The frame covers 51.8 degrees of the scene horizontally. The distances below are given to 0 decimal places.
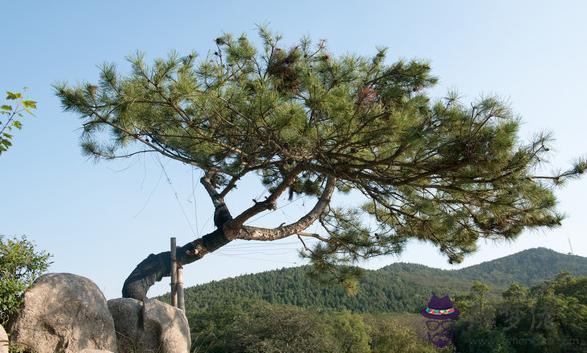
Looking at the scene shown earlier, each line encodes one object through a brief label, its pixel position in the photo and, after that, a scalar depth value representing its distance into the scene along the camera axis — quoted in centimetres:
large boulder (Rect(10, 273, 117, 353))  421
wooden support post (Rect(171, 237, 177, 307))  518
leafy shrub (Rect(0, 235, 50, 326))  419
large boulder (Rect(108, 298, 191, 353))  471
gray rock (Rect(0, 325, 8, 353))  389
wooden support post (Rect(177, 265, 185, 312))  520
